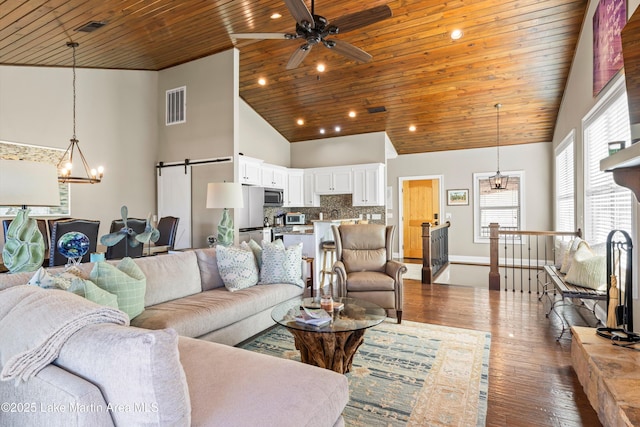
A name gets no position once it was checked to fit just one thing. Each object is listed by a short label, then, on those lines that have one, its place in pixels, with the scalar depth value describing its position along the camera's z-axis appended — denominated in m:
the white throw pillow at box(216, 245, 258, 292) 3.16
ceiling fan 2.64
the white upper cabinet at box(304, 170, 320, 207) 7.58
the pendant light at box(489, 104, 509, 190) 6.84
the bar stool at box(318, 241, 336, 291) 5.02
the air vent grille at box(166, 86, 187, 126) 5.62
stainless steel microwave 6.53
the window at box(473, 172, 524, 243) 7.36
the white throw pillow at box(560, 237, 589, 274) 3.75
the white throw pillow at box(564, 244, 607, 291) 2.97
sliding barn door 5.56
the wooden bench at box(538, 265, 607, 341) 2.85
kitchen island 5.03
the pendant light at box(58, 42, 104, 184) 4.14
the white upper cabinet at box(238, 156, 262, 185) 5.88
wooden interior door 8.63
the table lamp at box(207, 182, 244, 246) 3.87
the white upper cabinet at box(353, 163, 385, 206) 6.89
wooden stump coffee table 2.18
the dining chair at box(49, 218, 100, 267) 2.89
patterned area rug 1.93
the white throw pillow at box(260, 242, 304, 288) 3.38
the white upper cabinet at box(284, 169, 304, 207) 7.45
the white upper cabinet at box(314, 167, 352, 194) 7.19
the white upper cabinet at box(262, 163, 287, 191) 6.65
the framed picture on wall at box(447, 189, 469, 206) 7.82
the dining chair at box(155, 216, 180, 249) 4.63
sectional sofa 0.93
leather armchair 3.48
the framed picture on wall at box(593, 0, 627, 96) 2.91
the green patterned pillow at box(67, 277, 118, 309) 1.76
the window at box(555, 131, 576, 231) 5.18
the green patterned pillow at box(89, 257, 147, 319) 2.14
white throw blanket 1.00
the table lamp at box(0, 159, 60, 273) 2.00
